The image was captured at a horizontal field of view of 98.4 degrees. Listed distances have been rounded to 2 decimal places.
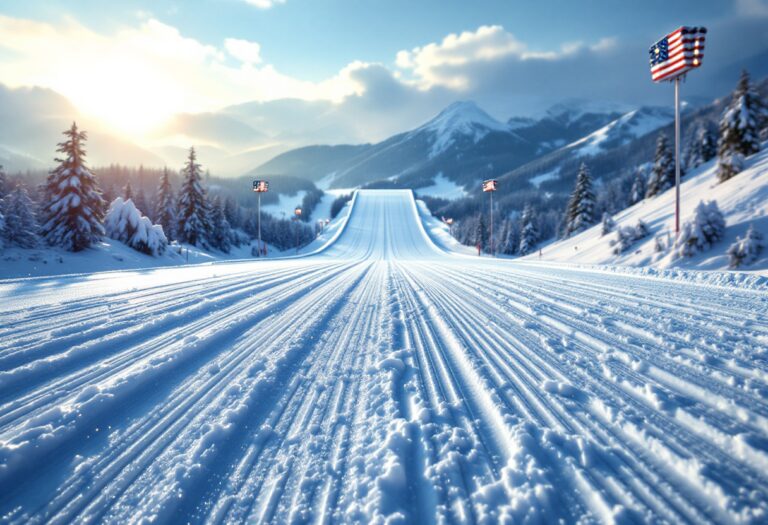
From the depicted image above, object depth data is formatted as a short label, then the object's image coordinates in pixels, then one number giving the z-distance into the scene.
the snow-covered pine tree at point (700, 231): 12.84
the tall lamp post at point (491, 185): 32.32
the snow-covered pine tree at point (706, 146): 35.20
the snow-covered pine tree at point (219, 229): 38.38
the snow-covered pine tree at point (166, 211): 38.19
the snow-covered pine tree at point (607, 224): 23.47
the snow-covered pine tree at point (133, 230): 23.14
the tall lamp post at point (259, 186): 31.72
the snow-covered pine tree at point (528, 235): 49.34
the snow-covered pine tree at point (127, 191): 44.44
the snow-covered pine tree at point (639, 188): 45.02
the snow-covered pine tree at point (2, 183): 27.77
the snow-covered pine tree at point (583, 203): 36.91
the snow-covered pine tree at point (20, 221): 17.69
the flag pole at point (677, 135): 15.09
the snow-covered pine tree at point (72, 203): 19.52
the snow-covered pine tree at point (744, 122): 22.98
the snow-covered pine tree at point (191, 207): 33.34
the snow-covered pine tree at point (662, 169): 33.41
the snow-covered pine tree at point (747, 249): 10.98
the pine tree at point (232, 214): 49.31
